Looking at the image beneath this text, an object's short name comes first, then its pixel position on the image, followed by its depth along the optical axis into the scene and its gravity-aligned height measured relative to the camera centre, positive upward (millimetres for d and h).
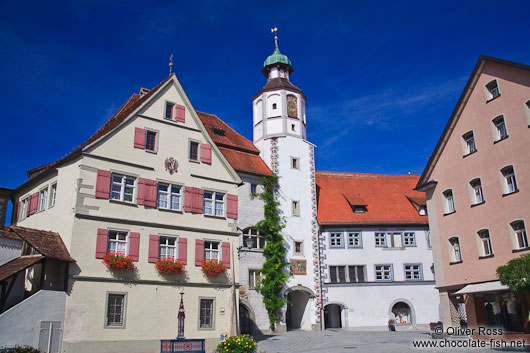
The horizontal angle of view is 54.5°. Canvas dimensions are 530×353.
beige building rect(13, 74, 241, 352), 20594 +4730
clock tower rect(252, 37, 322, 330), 36094 +10974
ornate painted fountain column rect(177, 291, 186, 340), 22203 +268
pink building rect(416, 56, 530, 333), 22125 +5780
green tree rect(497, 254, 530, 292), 19422 +1798
